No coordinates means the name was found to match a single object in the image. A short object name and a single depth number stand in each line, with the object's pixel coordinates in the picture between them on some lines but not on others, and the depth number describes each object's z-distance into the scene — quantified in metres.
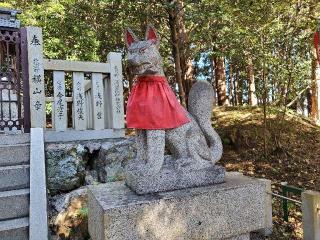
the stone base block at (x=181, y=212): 2.32
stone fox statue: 2.56
